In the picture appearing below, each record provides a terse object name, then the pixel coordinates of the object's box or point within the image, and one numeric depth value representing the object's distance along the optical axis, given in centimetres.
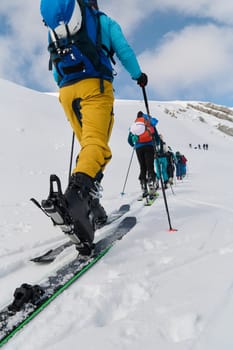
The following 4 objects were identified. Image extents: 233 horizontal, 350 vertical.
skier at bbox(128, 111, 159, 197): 654
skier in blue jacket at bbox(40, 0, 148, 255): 214
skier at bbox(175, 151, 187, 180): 1489
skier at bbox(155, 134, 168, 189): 946
